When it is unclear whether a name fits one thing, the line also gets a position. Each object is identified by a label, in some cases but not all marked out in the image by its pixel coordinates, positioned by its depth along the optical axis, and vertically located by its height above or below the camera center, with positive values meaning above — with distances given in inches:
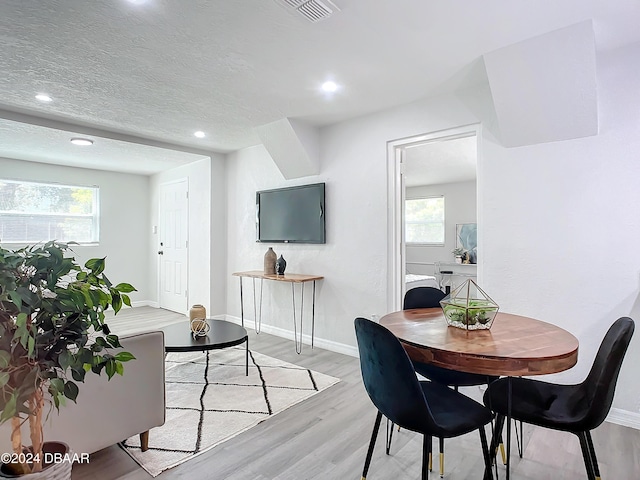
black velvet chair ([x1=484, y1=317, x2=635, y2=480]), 57.4 -28.7
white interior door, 231.9 -3.7
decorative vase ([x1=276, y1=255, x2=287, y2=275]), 166.5 -12.0
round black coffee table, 109.0 -31.3
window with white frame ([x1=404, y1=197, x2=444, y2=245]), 301.6 +14.9
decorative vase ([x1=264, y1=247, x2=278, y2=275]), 169.2 -10.9
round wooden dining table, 54.4 -17.5
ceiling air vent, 74.4 +47.3
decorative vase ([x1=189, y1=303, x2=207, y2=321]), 123.7 -24.6
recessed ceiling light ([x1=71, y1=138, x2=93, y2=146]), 169.9 +46.0
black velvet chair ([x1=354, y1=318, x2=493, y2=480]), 56.1 -25.6
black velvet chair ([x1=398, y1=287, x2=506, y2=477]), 77.8 -30.0
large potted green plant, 40.3 -10.3
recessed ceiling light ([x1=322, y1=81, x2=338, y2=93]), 117.5 +49.2
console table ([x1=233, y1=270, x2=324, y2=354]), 154.4 -17.0
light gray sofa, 67.5 -32.3
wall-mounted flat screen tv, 163.8 +11.5
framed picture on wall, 269.3 +0.0
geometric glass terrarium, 70.1 -14.2
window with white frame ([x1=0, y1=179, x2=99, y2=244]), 210.8 +16.8
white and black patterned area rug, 83.4 -46.4
